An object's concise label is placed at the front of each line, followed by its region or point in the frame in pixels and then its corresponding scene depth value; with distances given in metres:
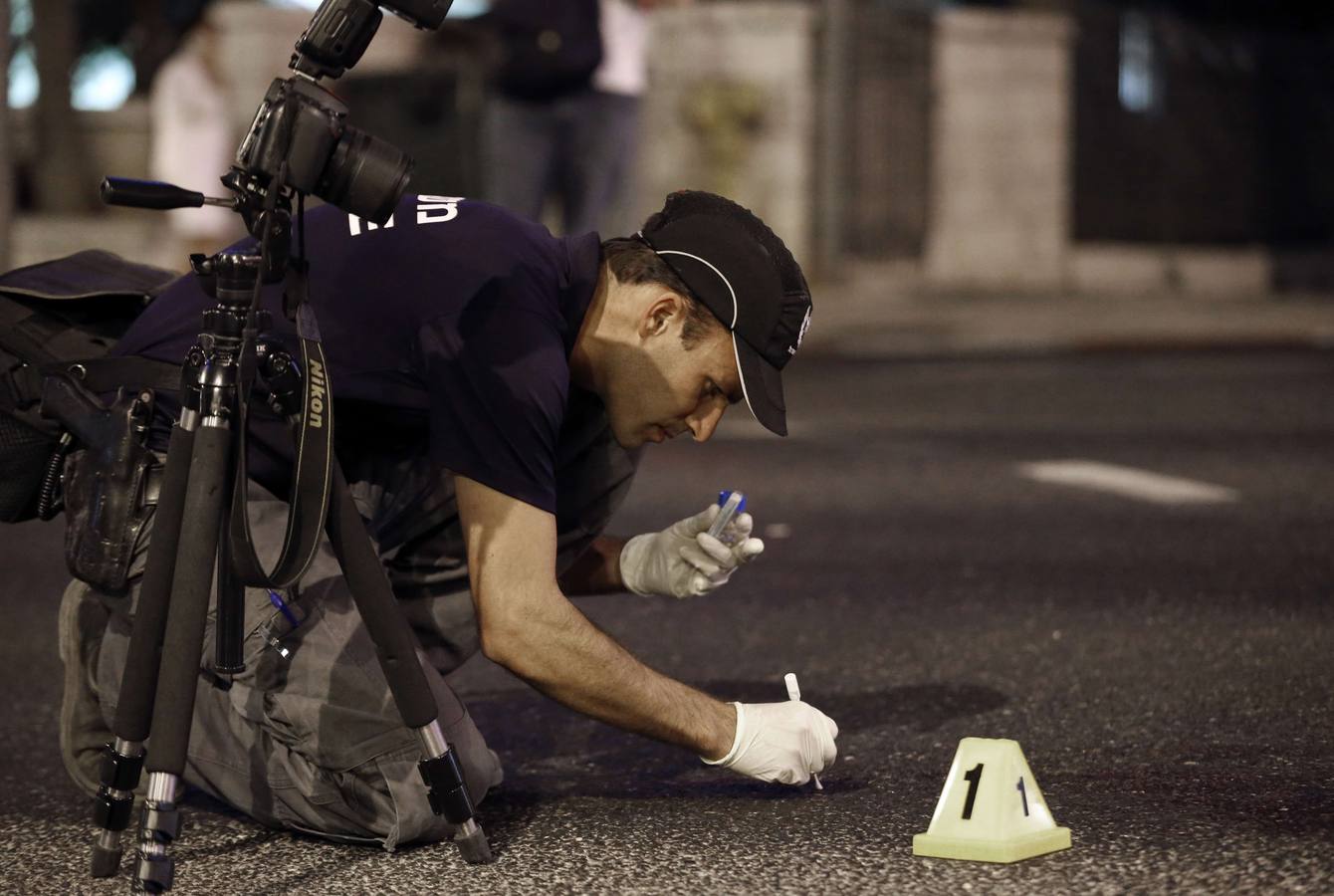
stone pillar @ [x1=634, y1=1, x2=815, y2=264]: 30.19
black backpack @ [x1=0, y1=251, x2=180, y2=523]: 6.96
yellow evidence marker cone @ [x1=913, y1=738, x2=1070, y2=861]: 6.25
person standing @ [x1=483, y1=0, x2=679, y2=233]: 17.52
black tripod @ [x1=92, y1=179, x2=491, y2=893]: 5.66
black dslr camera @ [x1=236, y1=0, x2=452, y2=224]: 5.46
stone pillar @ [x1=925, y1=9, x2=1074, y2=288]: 32.44
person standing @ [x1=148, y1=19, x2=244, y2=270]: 23.53
